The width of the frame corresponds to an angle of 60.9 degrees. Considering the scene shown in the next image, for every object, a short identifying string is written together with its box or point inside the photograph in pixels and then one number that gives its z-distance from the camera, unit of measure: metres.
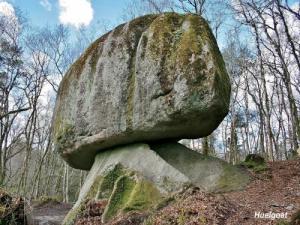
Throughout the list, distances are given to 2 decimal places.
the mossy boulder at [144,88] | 6.59
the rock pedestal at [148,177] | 5.95
